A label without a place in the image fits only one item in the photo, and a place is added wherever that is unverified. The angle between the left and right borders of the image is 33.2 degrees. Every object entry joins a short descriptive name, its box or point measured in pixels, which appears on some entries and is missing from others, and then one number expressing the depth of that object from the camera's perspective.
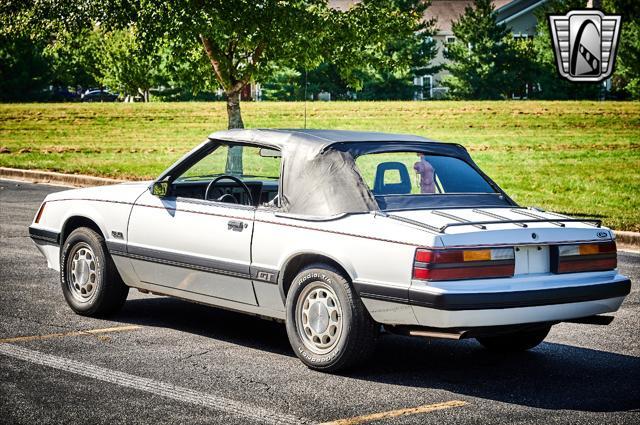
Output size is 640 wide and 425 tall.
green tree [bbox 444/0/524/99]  56.97
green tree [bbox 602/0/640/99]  47.34
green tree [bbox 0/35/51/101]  55.06
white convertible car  6.09
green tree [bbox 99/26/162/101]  57.03
